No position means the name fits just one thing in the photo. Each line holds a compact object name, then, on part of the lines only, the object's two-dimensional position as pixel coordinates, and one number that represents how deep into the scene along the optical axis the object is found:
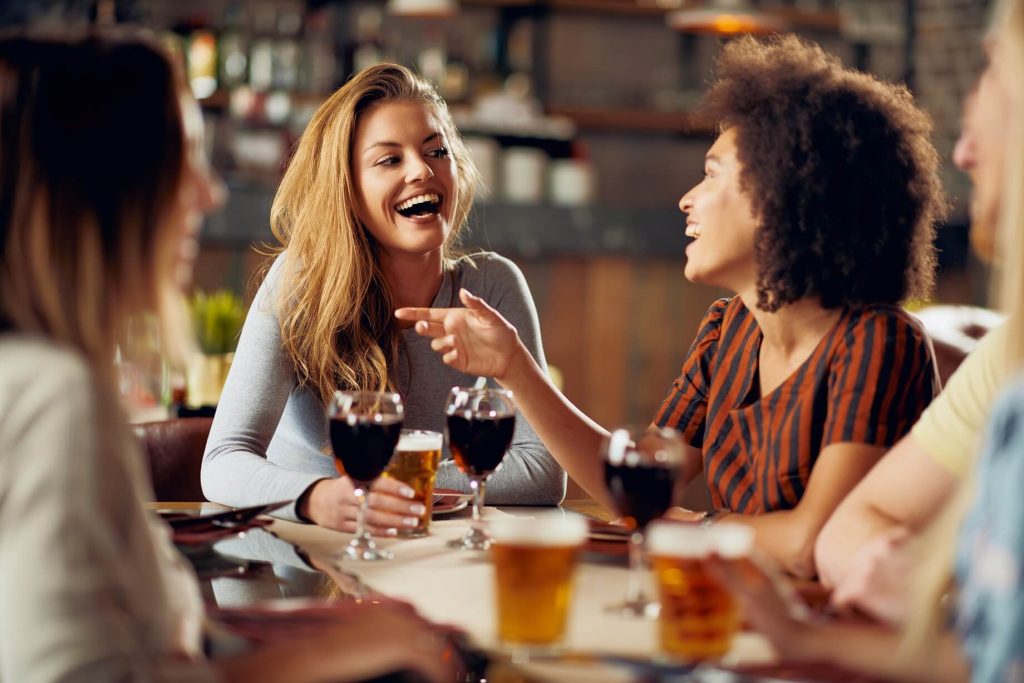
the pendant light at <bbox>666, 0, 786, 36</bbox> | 5.07
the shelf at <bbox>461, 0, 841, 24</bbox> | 6.05
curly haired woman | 1.60
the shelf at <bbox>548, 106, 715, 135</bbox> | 6.15
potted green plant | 3.22
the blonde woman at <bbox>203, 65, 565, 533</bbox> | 1.96
